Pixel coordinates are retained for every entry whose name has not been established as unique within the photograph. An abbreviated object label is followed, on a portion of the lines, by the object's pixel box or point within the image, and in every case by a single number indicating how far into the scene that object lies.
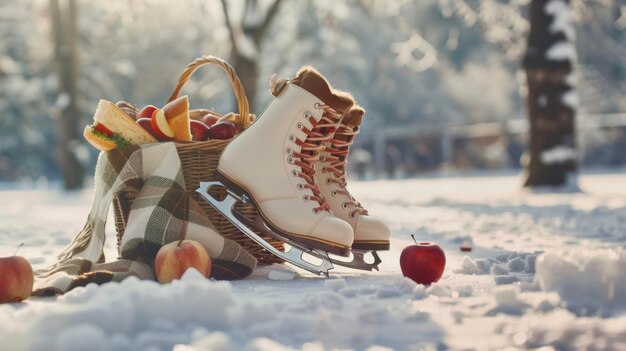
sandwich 3.80
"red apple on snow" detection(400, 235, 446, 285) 3.39
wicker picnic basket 3.72
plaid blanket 3.53
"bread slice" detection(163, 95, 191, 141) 3.88
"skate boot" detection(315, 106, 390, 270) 3.83
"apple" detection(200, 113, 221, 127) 4.31
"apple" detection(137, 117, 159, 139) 3.94
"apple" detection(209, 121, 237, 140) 4.00
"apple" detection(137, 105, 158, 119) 4.10
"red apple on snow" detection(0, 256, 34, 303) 2.97
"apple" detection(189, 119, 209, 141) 4.09
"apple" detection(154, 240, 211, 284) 3.22
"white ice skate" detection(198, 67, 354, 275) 3.48
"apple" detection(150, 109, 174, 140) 3.86
